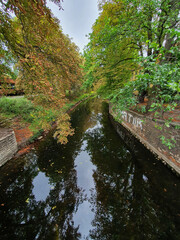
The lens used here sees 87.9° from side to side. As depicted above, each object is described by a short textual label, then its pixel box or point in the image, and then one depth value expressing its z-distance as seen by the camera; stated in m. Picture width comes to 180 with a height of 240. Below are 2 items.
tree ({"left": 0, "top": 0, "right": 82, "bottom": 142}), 2.81
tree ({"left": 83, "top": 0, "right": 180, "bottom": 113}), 3.54
